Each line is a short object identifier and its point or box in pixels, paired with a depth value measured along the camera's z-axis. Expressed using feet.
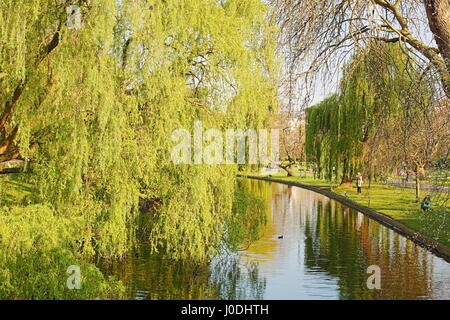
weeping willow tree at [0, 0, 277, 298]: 38.65
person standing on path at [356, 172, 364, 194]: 129.00
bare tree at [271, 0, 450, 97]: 30.66
